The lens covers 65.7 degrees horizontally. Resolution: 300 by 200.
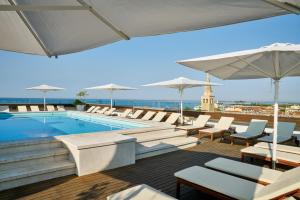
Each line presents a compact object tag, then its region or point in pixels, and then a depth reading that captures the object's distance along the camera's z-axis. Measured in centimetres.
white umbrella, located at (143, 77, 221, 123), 1102
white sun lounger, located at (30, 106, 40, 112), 1539
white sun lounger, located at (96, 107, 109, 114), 1500
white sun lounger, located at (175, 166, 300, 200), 253
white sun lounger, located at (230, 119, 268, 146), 739
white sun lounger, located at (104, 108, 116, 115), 1411
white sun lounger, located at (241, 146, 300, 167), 483
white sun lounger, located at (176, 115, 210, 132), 878
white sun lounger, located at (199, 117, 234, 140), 839
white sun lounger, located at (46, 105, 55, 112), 1569
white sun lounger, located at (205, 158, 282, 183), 359
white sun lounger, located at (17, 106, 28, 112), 1479
